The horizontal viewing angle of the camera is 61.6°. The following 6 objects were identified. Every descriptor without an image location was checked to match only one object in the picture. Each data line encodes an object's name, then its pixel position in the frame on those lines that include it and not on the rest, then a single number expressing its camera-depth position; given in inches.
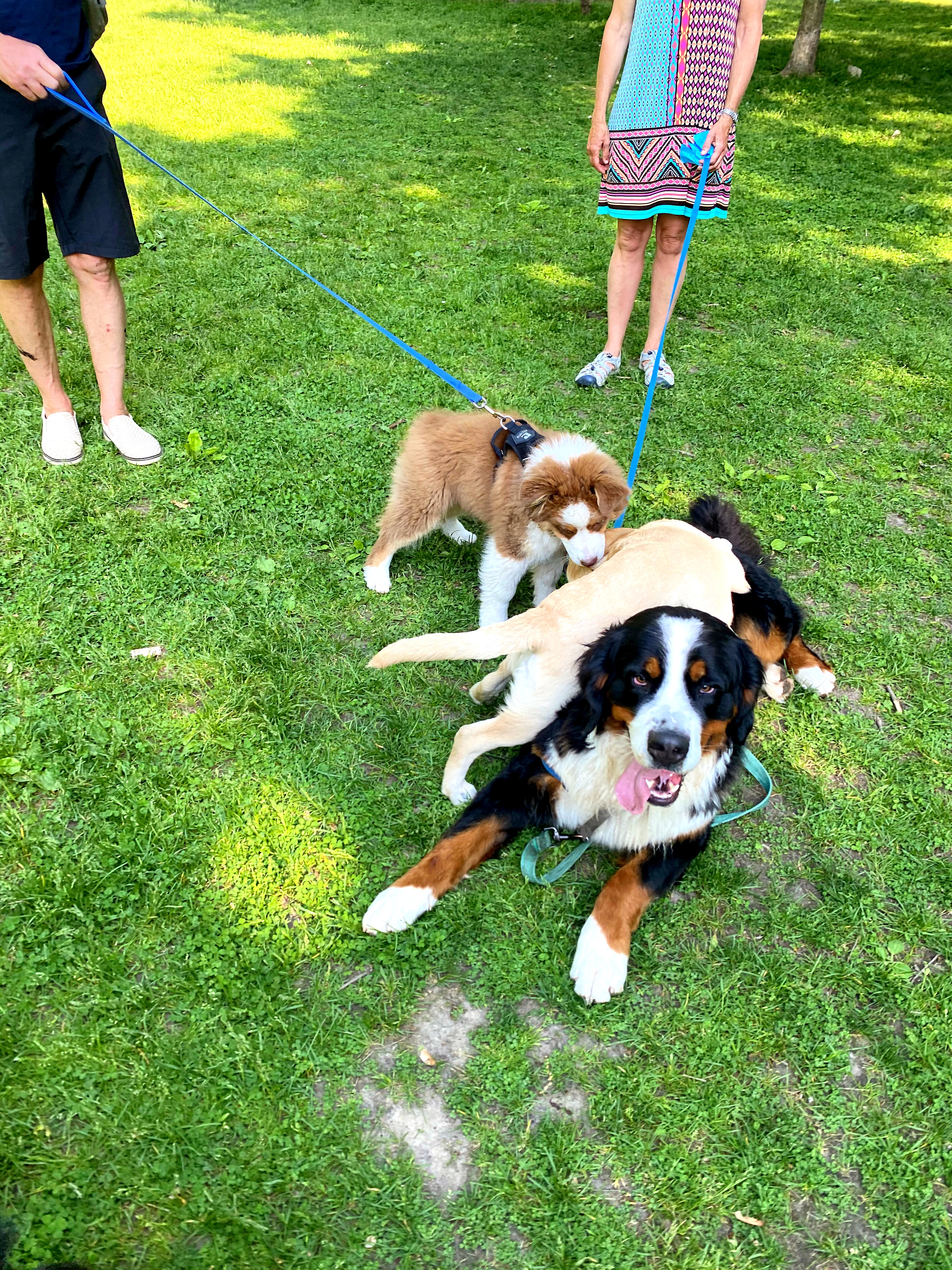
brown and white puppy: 120.7
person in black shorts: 115.7
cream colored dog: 94.7
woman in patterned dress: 150.6
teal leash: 94.2
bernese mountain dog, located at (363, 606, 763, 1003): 83.3
